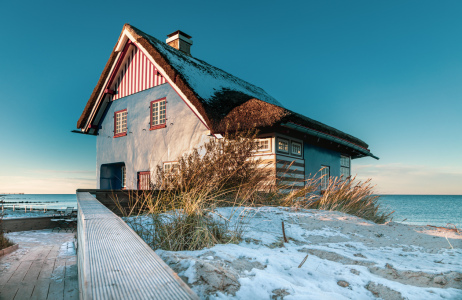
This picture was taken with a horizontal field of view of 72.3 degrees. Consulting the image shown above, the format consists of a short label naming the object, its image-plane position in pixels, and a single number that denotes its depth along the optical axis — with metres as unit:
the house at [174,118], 9.11
